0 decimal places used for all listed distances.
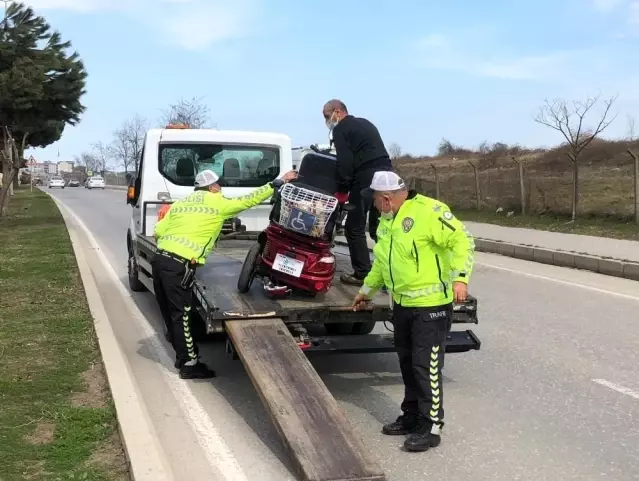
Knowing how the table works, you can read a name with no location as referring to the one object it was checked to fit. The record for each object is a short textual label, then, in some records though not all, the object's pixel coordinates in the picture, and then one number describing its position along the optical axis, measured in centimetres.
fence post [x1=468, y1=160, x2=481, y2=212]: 2422
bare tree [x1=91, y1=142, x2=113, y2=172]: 11681
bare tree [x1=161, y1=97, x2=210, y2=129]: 4891
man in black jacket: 666
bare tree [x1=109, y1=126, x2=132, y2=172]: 9081
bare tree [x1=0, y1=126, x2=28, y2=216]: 2380
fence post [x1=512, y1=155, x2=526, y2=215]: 2152
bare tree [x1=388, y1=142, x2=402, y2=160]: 7406
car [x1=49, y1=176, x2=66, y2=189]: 8150
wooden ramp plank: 397
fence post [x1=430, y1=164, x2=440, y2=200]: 2633
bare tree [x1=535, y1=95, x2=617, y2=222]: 1902
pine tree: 2041
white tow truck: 423
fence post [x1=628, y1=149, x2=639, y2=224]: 1709
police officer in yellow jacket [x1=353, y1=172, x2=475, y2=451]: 447
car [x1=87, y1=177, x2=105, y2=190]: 7256
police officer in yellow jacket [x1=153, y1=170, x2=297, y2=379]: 617
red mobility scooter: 598
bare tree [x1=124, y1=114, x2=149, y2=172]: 8391
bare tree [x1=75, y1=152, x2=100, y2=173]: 12414
